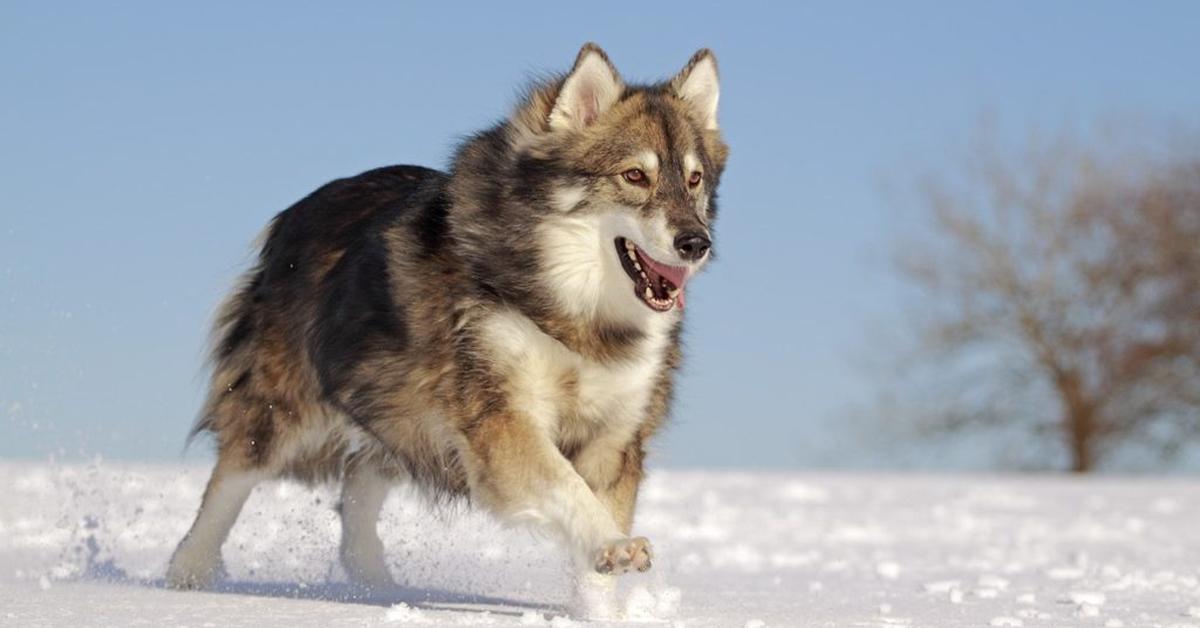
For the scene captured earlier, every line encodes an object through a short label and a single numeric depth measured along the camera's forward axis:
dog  11.08
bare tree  53.84
